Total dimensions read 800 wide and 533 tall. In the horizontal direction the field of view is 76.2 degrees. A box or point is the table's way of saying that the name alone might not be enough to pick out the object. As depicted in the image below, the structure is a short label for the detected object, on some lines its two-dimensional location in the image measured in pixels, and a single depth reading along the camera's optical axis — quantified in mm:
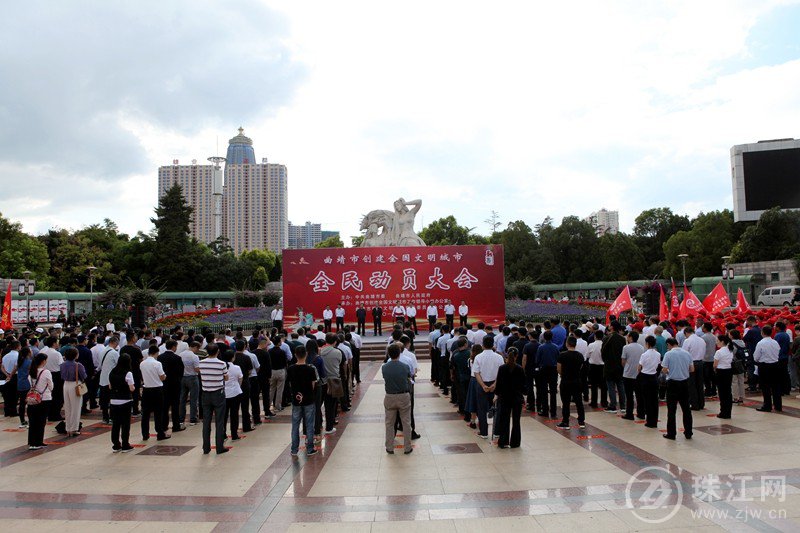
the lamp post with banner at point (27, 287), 22136
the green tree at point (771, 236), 35594
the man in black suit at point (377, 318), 20984
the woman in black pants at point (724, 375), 7988
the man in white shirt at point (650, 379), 7570
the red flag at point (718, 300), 14414
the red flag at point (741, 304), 13336
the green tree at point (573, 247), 46562
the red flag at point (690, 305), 14125
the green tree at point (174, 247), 43188
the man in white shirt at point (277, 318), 20736
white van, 28984
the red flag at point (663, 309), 14203
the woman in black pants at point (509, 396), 6840
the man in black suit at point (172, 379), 7898
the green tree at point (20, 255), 37469
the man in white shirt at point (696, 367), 8609
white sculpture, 25734
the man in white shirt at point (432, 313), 20067
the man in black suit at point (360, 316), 20188
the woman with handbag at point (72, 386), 7594
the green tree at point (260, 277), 53781
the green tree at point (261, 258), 61531
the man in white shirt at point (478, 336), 9336
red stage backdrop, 23594
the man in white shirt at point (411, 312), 21155
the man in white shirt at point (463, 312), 20297
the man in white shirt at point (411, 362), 7570
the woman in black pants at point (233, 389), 7281
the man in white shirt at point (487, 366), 7102
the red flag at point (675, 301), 16414
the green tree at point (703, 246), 41250
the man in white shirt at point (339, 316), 20969
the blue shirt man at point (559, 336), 9834
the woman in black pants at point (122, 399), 6836
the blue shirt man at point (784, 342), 9078
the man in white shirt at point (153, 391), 7324
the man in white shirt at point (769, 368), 8320
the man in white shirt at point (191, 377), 8117
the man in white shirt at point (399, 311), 21644
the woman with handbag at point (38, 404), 7125
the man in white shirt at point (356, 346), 10977
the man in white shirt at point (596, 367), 9109
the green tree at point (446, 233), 56500
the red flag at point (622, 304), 13898
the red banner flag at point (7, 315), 14048
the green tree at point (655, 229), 49750
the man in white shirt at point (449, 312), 20656
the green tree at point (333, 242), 68125
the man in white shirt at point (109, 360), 8141
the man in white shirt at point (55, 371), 8609
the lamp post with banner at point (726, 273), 26766
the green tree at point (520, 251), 46031
